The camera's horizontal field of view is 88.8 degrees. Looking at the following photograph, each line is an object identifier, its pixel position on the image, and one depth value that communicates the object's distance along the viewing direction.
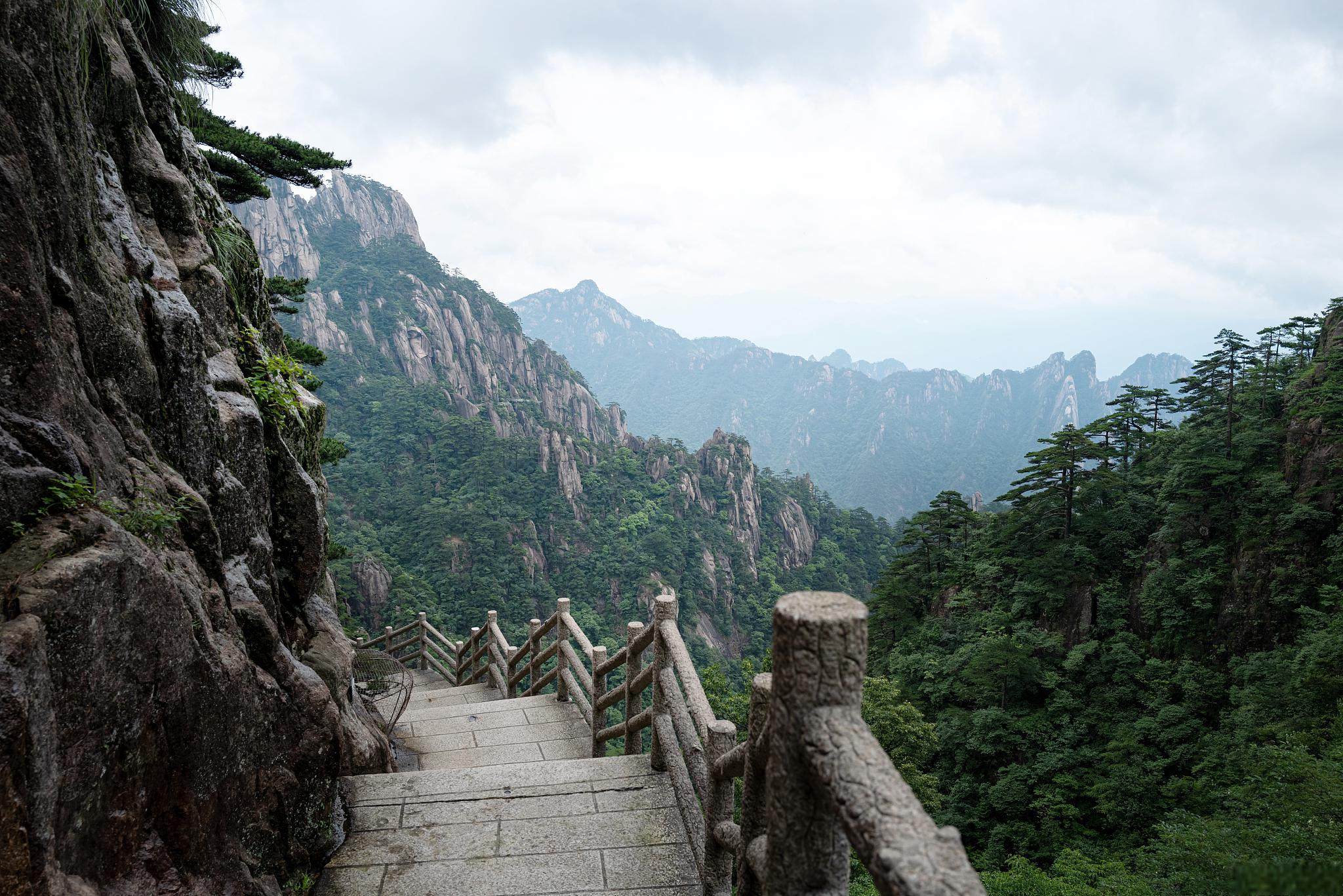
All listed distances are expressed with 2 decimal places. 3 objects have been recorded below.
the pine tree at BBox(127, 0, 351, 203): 5.39
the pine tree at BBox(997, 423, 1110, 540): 21.16
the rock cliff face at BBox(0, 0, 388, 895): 1.83
